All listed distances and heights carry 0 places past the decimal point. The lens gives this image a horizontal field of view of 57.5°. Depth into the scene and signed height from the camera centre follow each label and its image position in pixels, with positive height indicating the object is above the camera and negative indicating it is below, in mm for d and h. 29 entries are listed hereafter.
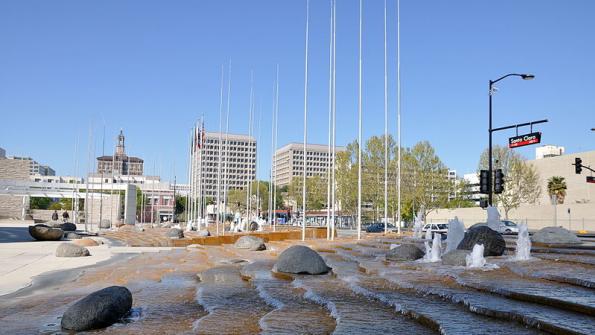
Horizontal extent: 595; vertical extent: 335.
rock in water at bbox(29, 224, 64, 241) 33000 -1962
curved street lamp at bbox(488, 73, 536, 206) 28452 +6529
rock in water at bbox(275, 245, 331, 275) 12391 -1374
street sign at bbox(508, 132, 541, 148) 28000 +3455
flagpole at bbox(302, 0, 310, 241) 27666 +4523
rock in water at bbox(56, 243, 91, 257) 22250 -2065
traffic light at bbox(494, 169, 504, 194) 26891 +1144
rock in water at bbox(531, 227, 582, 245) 19359 -1129
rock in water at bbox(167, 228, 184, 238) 33388 -1988
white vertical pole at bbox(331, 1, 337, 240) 27975 +5110
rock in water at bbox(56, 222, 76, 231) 43469 -2109
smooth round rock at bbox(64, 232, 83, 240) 36750 -2439
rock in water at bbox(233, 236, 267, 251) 22266 -1701
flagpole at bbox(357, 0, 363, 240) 26156 +4180
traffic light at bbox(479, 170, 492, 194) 27266 +1207
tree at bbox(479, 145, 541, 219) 66000 +3720
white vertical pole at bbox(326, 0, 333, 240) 28047 +535
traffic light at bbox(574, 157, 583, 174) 38844 +2931
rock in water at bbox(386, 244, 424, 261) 15164 -1398
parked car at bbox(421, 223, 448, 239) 43969 -1905
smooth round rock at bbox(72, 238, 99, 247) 28961 -2218
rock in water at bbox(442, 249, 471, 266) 12734 -1260
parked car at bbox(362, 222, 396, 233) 53375 -2340
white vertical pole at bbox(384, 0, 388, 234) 31469 +6465
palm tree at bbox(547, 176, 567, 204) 75438 +2464
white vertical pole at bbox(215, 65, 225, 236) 35147 +689
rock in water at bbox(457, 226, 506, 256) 14641 -975
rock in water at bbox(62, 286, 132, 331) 7023 -1473
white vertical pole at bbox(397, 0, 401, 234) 31828 +4890
